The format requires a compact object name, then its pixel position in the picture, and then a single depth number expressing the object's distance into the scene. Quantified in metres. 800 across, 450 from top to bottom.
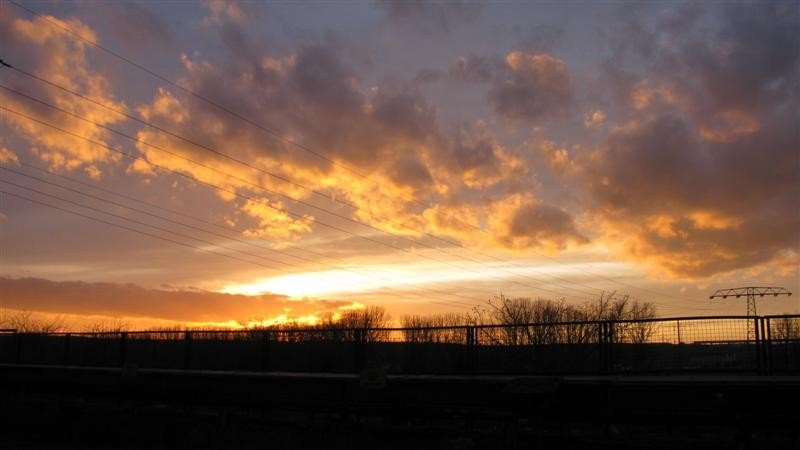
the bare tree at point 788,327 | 24.67
